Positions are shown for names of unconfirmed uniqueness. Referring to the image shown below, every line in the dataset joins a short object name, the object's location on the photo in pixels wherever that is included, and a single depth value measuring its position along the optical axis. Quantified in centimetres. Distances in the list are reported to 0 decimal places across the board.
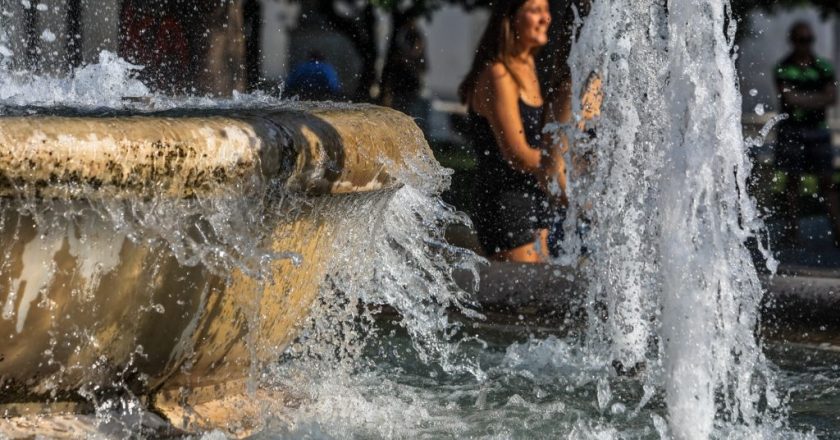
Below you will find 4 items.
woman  1097
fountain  506
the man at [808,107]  1669
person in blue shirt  1655
